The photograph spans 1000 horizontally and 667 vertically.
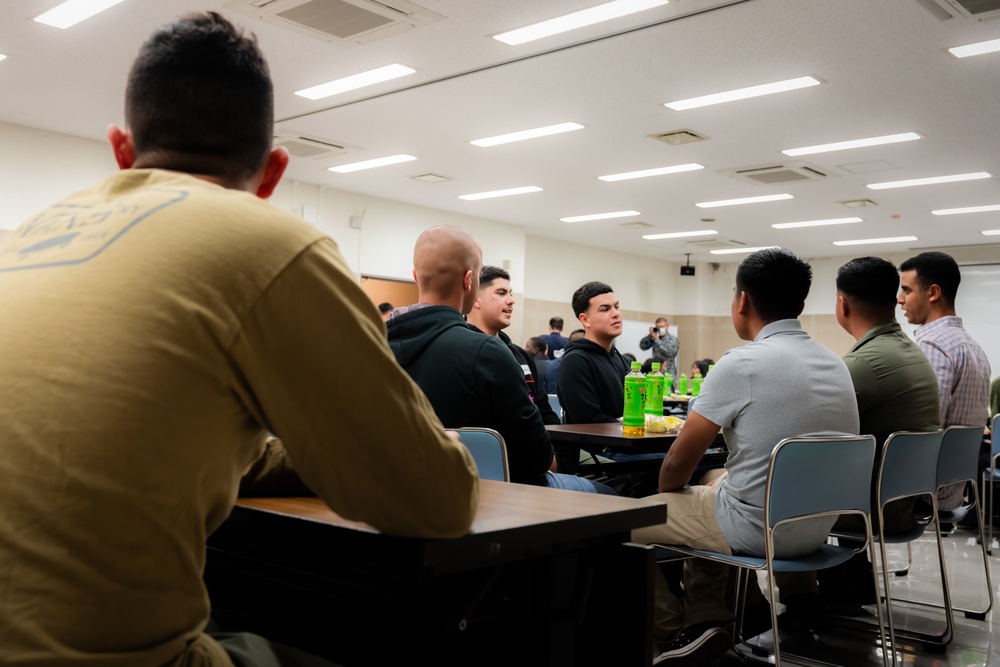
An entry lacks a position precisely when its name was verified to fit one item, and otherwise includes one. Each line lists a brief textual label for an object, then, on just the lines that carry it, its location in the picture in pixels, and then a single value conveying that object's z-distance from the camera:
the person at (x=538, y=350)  7.52
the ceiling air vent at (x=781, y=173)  8.27
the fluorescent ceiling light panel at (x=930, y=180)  8.46
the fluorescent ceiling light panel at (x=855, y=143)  7.14
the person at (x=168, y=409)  0.74
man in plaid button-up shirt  3.73
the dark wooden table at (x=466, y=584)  0.96
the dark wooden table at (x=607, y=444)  3.09
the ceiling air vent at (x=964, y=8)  4.55
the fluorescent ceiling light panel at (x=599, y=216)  11.11
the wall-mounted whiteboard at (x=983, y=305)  13.20
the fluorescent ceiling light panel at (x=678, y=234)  12.30
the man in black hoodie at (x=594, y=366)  4.16
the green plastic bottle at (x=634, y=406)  3.38
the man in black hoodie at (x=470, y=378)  2.41
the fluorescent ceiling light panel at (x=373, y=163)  8.40
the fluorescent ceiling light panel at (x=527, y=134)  7.15
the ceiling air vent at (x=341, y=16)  4.79
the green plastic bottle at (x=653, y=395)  4.06
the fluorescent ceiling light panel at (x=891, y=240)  12.52
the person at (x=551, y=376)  6.72
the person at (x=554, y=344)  9.37
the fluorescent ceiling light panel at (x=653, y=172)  8.37
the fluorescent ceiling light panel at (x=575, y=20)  4.77
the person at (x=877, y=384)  3.04
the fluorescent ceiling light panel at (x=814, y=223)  11.12
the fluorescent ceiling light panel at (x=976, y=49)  5.18
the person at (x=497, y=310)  4.28
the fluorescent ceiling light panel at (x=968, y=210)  9.98
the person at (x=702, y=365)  11.61
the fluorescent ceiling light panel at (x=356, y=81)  5.93
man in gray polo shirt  2.43
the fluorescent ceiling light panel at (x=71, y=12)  5.01
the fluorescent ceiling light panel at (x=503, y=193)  9.70
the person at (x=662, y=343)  13.05
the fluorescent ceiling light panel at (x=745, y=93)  5.89
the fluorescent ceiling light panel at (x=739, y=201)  9.78
